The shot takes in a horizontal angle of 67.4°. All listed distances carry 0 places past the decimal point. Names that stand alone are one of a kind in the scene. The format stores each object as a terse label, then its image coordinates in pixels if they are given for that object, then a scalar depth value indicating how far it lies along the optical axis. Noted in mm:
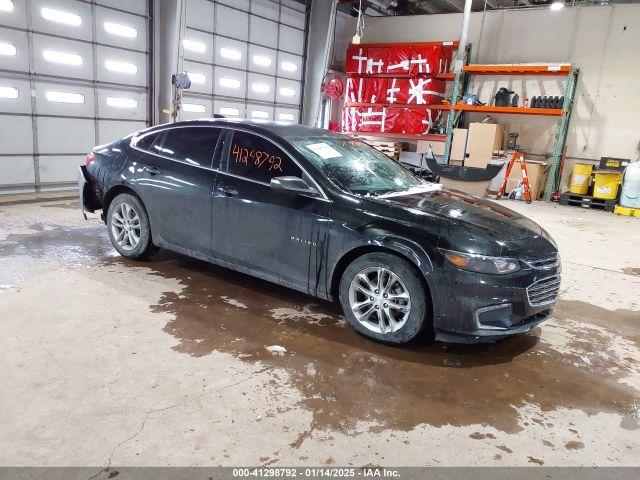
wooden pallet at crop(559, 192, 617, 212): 10703
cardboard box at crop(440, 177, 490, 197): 11277
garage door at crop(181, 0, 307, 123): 11211
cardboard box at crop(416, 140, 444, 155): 13535
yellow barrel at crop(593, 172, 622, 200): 10609
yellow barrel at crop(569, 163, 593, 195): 11141
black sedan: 2869
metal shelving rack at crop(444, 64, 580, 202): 11469
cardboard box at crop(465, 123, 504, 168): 12227
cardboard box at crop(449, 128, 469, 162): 12766
